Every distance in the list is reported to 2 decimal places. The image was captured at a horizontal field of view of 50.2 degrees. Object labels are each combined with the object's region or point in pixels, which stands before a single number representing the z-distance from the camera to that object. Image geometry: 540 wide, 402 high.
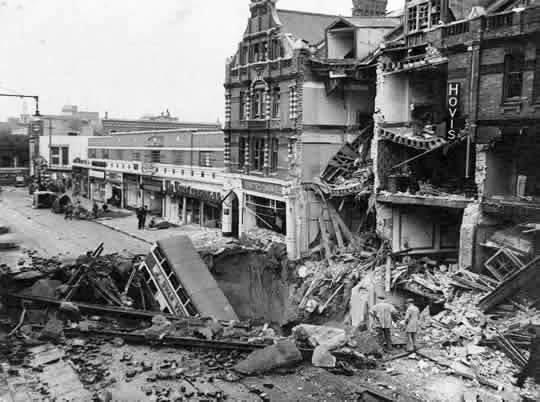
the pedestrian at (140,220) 44.25
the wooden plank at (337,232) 31.46
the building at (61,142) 74.88
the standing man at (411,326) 16.77
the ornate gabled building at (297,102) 32.38
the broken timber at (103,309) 22.25
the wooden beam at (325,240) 31.19
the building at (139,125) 86.00
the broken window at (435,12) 24.27
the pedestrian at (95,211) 51.05
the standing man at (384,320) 17.05
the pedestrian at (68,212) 50.66
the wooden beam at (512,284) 18.27
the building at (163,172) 43.72
